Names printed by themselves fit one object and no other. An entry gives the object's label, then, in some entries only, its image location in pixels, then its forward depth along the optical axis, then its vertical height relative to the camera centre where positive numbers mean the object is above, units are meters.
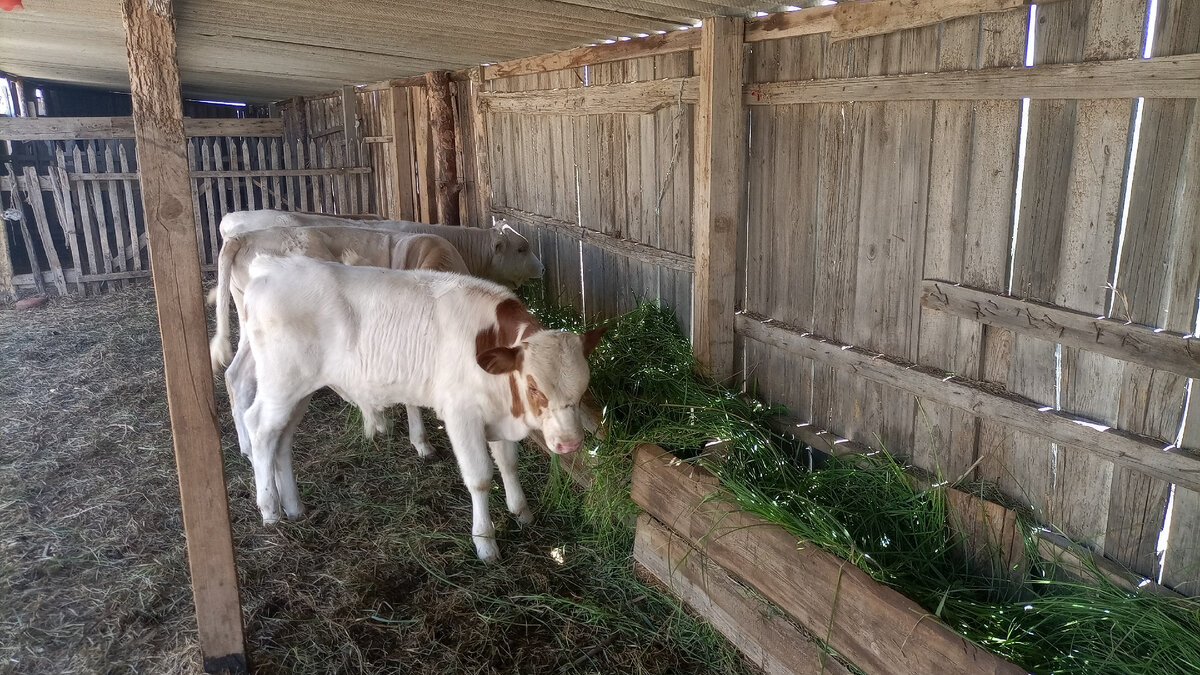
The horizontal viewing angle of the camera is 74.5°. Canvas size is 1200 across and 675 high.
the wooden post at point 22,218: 10.79 -0.54
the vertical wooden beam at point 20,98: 13.98 +1.40
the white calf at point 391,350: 4.46 -1.00
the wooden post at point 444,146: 8.81 +0.30
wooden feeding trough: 2.83 -1.73
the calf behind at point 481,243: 7.44 -0.66
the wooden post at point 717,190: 4.46 -0.13
